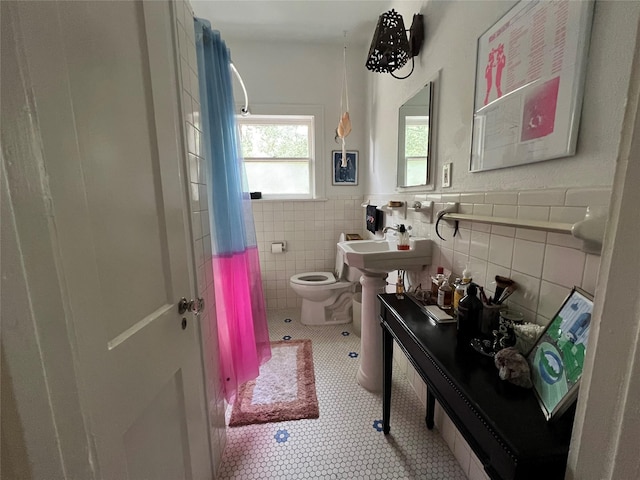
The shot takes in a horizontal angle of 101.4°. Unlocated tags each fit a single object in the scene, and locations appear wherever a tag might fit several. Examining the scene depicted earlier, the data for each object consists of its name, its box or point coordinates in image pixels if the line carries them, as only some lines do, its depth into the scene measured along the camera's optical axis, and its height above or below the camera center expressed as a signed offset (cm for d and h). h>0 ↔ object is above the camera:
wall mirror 146 +36
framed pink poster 71 +36
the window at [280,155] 263 +45
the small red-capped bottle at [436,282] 121 -40
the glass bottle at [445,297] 115 -44
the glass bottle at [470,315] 90 -40
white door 41 -3
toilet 239 -90
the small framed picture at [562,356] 57 -38
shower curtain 134 -9
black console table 51 -49
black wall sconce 149 +91
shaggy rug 147 -120
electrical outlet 130 +11
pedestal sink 145 -50
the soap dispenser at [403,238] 154 -24
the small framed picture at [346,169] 266 +30
